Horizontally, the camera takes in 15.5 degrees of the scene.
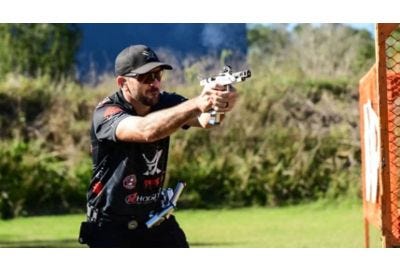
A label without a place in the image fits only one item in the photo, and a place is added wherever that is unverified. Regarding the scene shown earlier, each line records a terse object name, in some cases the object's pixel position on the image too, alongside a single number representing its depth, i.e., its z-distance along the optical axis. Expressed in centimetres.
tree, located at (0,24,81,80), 2899
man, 847
